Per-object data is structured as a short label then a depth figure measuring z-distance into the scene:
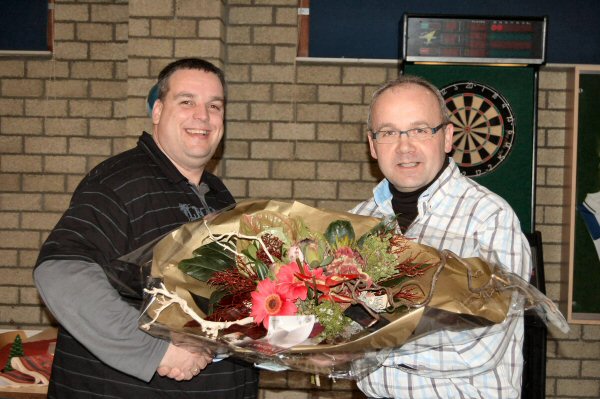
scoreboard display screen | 3.54
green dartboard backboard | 3.62
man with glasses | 1.44
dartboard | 3.65
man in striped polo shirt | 1.64
